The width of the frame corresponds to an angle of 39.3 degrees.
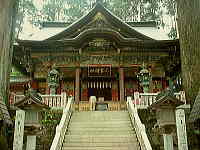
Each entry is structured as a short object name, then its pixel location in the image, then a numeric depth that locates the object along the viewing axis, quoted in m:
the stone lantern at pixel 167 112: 8.19
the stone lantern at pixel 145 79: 16.17
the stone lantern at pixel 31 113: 7.96
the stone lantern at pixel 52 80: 15.74
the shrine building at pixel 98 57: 17.06
